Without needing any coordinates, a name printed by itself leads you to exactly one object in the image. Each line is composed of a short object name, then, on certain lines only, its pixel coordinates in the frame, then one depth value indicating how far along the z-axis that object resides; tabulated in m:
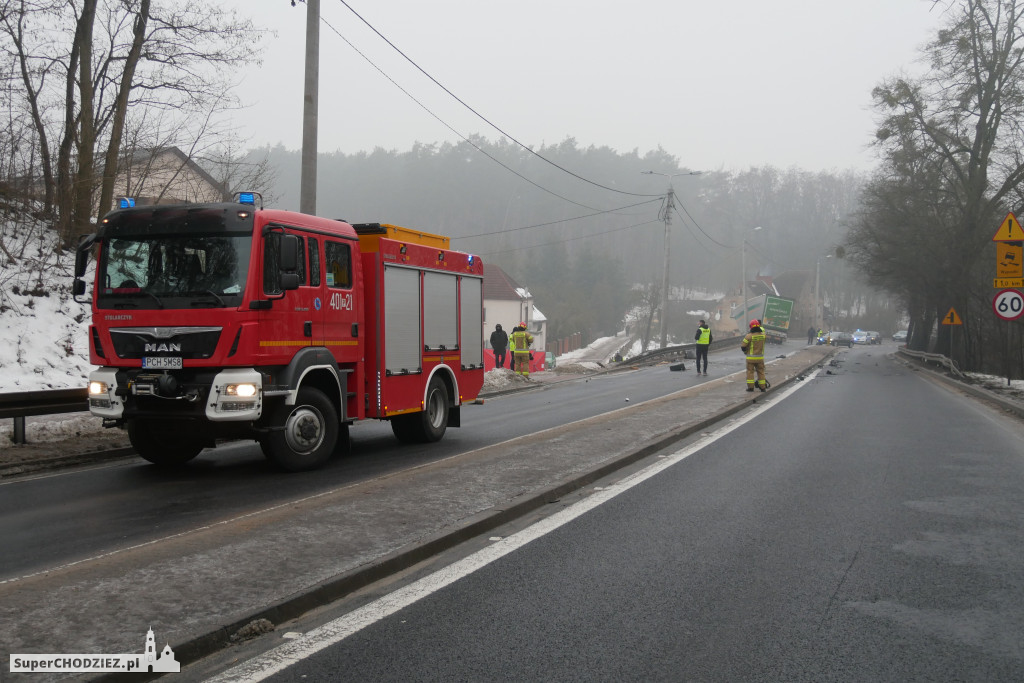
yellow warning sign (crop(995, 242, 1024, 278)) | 18.16
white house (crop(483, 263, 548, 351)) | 67.06
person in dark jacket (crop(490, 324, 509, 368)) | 28.78
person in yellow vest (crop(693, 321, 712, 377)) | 29.72
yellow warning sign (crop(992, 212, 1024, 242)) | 16.91
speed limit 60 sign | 18.78
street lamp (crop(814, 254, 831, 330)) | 102.76
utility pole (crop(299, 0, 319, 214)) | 15.32
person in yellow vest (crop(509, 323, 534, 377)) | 26.19
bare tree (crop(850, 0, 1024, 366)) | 33.62
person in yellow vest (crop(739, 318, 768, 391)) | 19.70
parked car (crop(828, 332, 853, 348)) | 78.62
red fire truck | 8.59
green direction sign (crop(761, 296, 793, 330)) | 71.50
